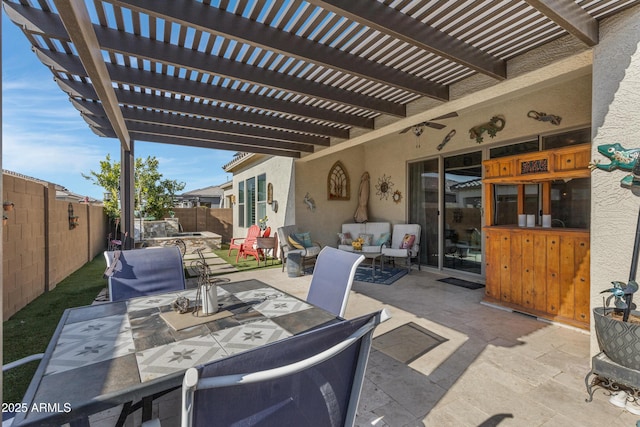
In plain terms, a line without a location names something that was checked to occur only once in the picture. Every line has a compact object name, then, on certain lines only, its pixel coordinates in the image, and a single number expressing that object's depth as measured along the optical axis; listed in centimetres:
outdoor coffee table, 601
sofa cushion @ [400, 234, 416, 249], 633
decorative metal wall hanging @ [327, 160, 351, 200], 786
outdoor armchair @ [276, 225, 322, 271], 640
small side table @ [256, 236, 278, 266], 721
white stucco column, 234
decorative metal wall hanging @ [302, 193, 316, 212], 753
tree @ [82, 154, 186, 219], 1199
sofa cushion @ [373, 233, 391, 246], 680
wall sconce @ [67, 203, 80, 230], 635
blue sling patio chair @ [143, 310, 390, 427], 75
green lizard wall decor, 226
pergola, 235
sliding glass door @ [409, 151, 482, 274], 569
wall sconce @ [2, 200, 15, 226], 366
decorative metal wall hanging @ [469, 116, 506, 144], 511
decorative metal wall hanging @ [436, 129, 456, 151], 589
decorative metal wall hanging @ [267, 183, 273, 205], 883
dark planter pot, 206
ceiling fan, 429
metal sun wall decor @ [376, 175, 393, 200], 745
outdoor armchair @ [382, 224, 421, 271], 626
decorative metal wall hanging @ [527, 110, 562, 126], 434
